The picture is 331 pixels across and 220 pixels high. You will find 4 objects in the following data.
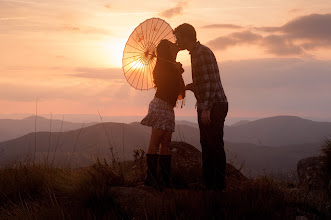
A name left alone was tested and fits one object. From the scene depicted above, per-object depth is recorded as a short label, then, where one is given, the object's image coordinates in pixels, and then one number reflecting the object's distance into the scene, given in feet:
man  15.33
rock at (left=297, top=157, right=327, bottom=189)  27.32
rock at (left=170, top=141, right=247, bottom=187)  19.46
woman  16.06
